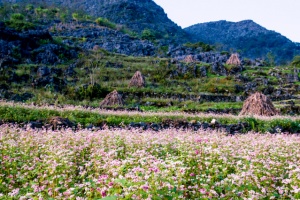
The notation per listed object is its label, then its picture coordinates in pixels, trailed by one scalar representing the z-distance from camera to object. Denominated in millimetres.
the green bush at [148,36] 87562
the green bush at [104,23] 88156
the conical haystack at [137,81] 32216
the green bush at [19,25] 49184
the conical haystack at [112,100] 24250
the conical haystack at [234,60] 45772
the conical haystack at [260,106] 20844
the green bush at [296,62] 51922
